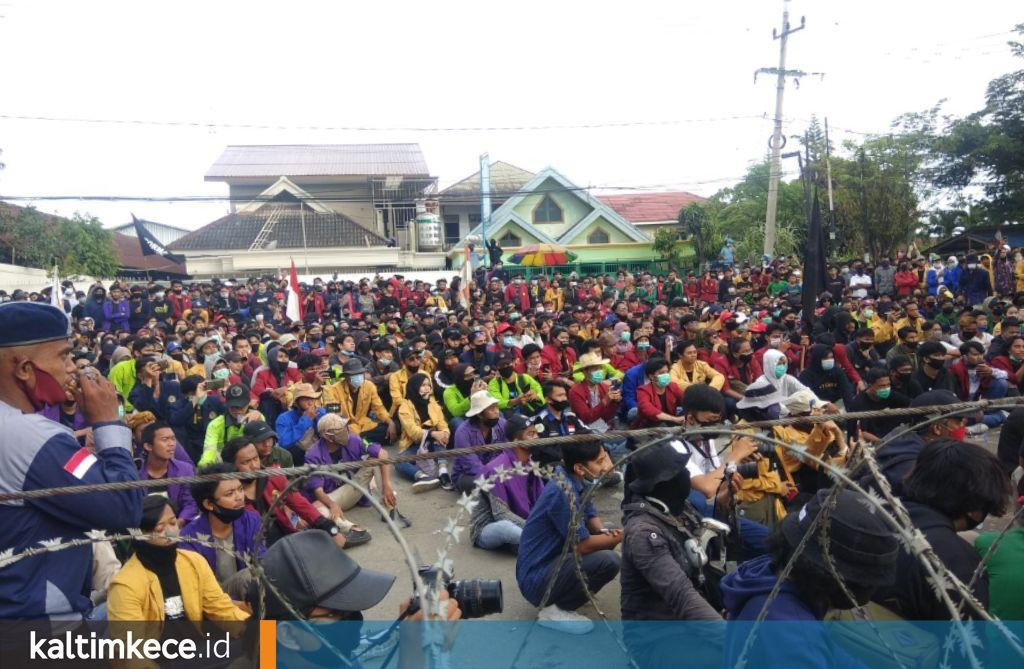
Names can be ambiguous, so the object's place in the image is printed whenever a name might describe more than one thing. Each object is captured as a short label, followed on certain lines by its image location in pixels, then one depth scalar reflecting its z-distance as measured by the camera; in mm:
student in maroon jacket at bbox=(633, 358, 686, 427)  7250
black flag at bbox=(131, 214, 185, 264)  21652
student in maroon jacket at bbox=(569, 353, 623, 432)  7570
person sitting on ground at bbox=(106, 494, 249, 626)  2881
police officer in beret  2059
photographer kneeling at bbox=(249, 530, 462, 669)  2312
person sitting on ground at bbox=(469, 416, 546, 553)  5203
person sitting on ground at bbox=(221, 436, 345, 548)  4531
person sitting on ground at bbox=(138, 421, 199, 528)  4797
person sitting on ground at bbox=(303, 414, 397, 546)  5535
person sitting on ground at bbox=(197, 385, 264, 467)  5758
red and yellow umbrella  24766
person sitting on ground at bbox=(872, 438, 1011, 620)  2711
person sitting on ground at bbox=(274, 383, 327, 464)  6133
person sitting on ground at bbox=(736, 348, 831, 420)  6484
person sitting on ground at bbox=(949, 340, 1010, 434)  7727
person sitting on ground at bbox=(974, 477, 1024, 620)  2580
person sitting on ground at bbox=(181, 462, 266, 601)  3896
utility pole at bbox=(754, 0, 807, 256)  20828
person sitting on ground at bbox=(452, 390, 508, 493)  5953
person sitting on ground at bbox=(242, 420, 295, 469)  4883
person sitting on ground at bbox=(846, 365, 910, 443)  6340
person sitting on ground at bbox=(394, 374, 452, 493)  7039
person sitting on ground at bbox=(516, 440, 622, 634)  3836
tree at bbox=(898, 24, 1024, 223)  25594
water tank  30531
